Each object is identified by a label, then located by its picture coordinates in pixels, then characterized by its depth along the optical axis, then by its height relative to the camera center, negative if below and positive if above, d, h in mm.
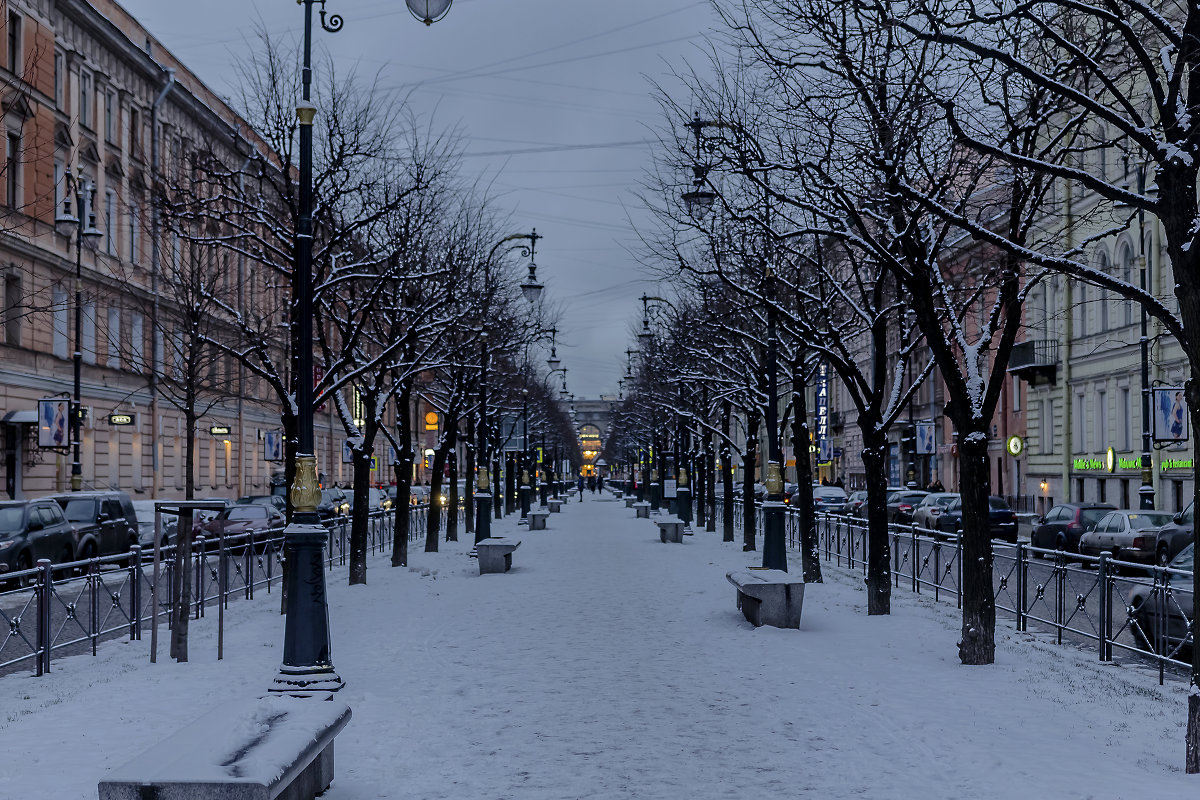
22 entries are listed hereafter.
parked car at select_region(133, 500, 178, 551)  31203 -1934
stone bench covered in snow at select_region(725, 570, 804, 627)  16516 -1941
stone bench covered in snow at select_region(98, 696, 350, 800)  6238 -1565
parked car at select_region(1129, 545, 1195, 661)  12766 -1717
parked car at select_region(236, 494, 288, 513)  40062 -1732
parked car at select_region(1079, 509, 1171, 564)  28203 -2052
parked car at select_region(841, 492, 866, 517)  47819 -2409
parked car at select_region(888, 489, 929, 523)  46491 -2244
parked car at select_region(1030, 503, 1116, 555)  32500 -2049
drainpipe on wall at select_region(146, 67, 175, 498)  48000 +5788
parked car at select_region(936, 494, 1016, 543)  38281 -2316
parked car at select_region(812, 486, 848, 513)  51656 -2322
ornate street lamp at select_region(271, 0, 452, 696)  10523 -846
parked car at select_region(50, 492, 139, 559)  27438 -1622
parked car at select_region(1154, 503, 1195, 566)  26531 -1932
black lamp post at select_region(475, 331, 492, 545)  33781 -911
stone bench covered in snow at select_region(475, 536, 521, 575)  26172 -2166
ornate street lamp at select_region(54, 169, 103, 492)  35625 +4075
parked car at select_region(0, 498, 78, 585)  23406 -1627
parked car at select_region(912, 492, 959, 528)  41875 -2166
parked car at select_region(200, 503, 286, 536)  34844 -2015
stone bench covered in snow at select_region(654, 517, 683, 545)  38219 -2531
